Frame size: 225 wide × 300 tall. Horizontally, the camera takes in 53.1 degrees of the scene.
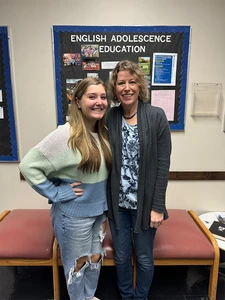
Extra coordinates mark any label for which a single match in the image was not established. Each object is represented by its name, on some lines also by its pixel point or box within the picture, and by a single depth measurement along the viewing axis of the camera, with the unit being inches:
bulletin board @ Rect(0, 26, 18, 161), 70.9
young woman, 46.2
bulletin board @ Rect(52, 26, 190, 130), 69.4
